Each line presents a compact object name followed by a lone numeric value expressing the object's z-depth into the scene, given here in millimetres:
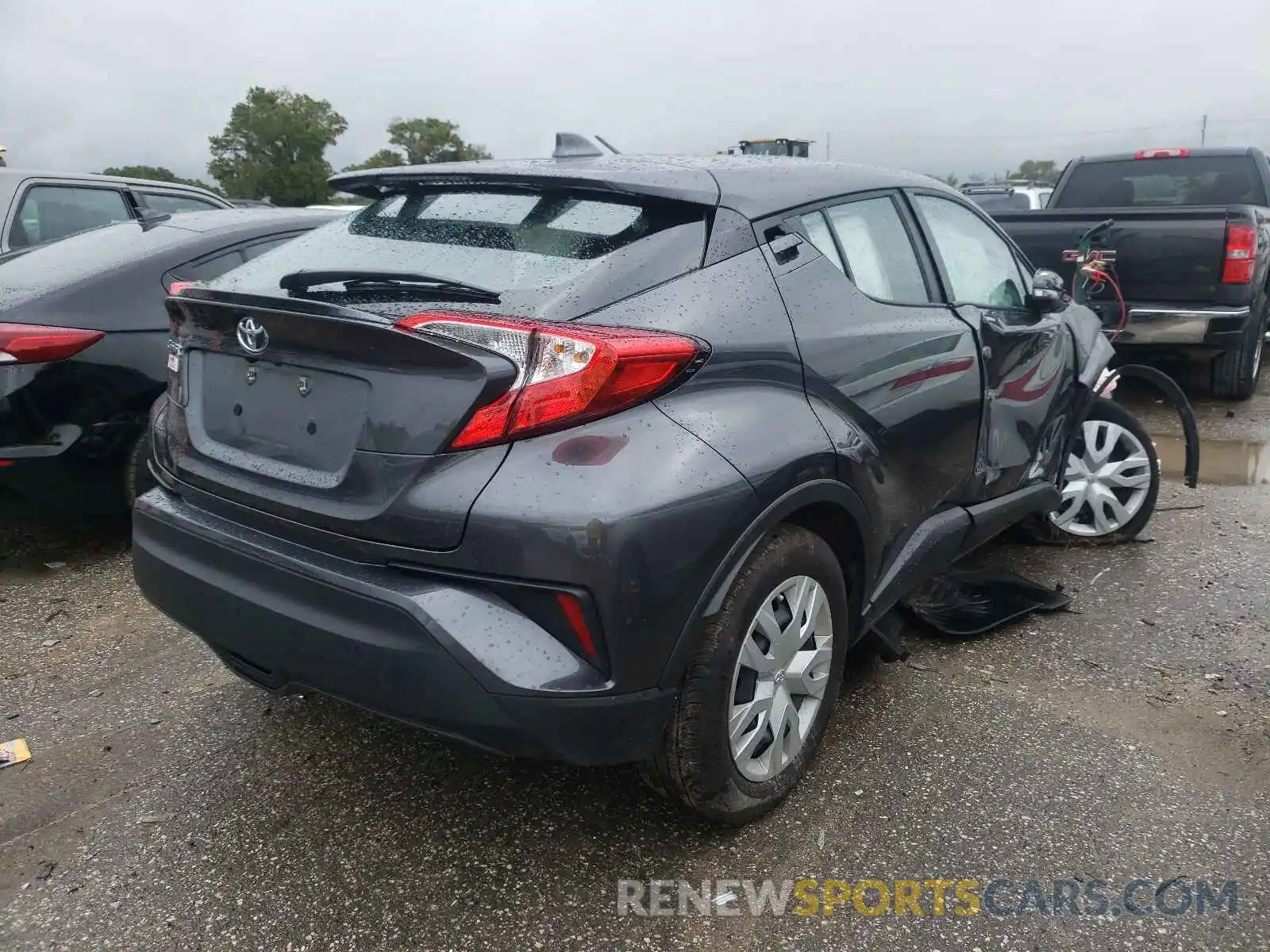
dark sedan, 3773
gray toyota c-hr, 1955
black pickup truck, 6555
